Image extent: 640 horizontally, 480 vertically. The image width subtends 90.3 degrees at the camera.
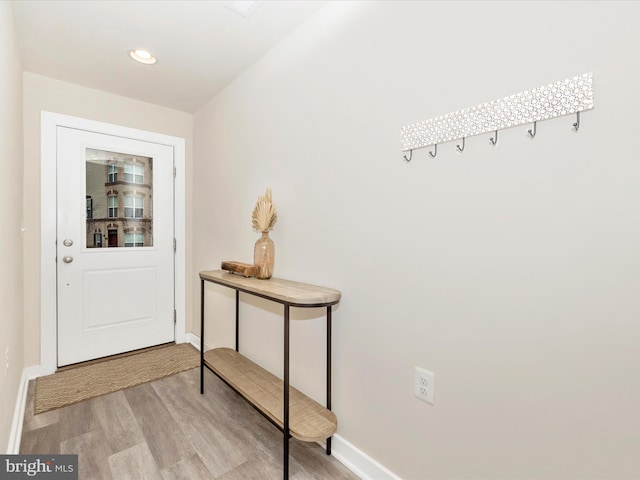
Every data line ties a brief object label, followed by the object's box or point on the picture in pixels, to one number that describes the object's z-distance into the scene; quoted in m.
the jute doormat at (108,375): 2.22
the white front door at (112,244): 2.66
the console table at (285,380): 1.43
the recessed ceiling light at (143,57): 2.16
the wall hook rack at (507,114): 0.91
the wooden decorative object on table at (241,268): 1.95
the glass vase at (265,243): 1.93
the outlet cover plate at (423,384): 1.27
